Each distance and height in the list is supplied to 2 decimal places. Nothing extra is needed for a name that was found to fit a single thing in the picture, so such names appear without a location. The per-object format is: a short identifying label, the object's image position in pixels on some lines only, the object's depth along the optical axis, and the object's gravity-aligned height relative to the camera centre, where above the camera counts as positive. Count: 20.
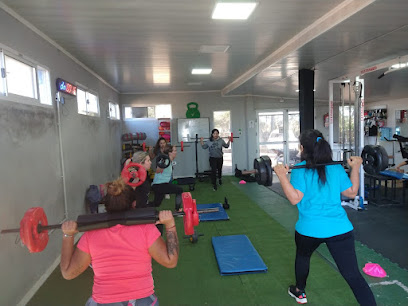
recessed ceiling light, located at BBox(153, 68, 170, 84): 5.38 +1.07
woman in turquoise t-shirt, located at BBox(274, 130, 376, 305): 1.79 -0.47
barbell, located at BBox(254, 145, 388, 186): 2.20 -0.34
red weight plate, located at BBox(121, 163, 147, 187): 1.93 -0.28
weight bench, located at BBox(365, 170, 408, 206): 5.06 -1.34
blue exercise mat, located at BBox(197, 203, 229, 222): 4.43 -1.32
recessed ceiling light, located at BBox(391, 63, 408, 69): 4.11 +0.77
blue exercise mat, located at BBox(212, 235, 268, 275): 2.81 -1.31
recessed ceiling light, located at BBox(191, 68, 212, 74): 5.44 +1.07
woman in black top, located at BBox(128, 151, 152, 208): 2.70 -0.52
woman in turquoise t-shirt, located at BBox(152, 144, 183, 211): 4.04 -0.75
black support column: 4.88 +0.41
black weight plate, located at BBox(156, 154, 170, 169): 3.95 -0.40
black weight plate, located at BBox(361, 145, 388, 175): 2.85 -0.36
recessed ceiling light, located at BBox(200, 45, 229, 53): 3.96 +1.07
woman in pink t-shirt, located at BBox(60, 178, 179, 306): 1.27 -0.54
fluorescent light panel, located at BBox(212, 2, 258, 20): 2.62 +1.07
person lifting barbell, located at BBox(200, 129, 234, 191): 6.98 -0.44
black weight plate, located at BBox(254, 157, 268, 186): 2.20 -0.34
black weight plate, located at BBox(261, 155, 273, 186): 2.20 -0.32
